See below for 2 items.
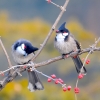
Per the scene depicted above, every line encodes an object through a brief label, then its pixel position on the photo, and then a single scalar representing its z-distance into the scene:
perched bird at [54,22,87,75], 6.19
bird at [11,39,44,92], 5.76
